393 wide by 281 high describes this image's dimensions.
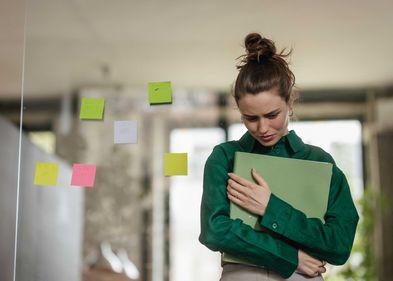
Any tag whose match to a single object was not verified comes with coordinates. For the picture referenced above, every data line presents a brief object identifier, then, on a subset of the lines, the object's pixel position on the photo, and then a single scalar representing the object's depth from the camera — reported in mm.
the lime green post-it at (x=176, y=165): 3826
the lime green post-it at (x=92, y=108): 3926
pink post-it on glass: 3975
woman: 3218
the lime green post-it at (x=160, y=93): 3875
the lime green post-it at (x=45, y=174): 4004
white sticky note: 3903
